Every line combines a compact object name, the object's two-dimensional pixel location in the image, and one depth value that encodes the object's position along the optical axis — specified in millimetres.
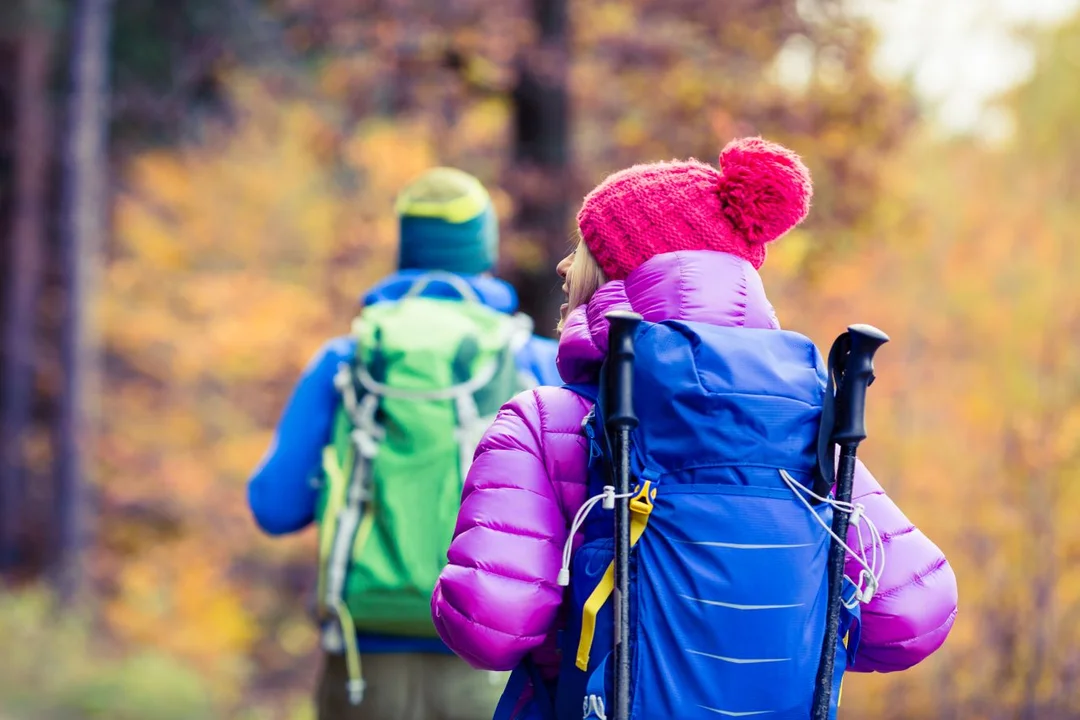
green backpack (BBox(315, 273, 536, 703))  6164
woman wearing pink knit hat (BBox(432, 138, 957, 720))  3623
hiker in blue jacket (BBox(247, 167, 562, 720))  6387
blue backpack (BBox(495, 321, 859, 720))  3607
